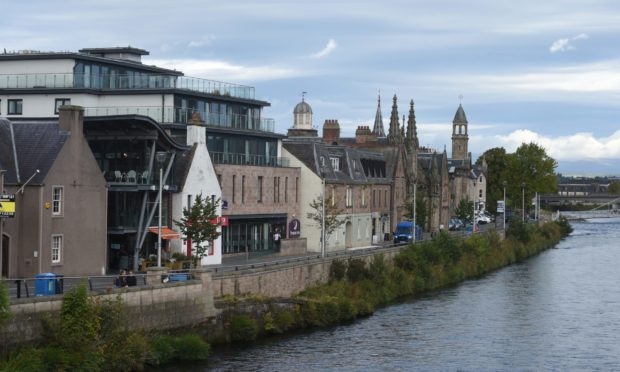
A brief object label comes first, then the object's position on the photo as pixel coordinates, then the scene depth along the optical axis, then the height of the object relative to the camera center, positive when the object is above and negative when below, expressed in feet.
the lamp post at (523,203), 512.02 +2.90
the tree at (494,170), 607.28 +22.11
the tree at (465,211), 432.25 -0.61
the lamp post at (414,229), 299.38 -5.72
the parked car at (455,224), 442.63 -5.97
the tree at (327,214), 262.47 -1.22
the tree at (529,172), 583.17 +20.14
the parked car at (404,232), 317.63 -6.69
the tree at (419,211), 348.79 -0.54
